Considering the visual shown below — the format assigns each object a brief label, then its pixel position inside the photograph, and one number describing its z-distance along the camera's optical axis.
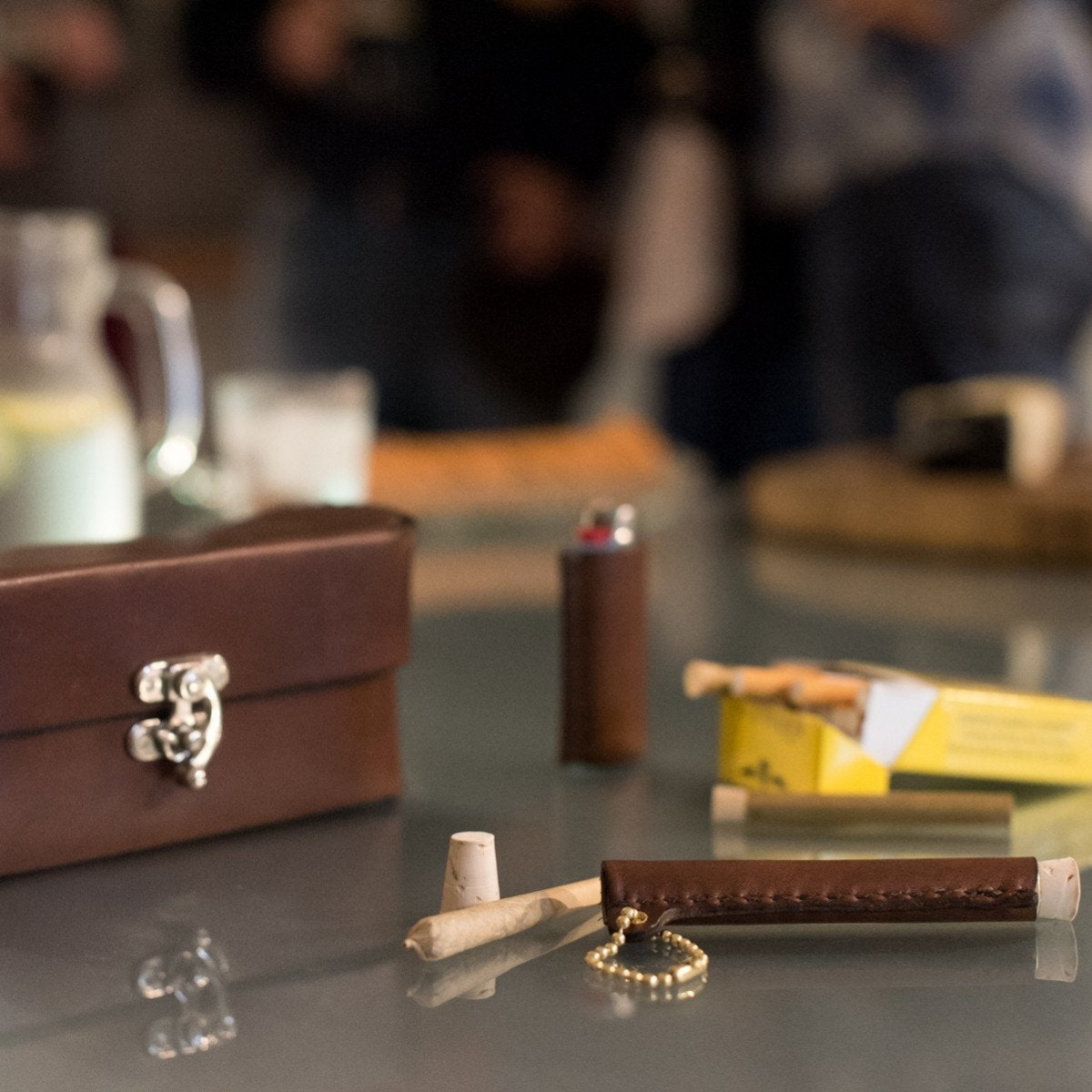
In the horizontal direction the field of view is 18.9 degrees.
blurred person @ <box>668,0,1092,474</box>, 3.46
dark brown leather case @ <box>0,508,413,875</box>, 0.79
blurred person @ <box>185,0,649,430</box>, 4.36
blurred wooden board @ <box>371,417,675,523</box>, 1.53
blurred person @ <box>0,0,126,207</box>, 4.41
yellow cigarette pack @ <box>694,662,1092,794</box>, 0.85
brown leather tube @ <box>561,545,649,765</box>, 0.90
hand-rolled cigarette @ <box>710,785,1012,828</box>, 0.83
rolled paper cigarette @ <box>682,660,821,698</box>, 0.86
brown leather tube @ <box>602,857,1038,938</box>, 0.75
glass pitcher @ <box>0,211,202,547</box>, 1.02
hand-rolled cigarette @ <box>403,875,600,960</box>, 0.74
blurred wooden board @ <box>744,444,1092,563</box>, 1.36
